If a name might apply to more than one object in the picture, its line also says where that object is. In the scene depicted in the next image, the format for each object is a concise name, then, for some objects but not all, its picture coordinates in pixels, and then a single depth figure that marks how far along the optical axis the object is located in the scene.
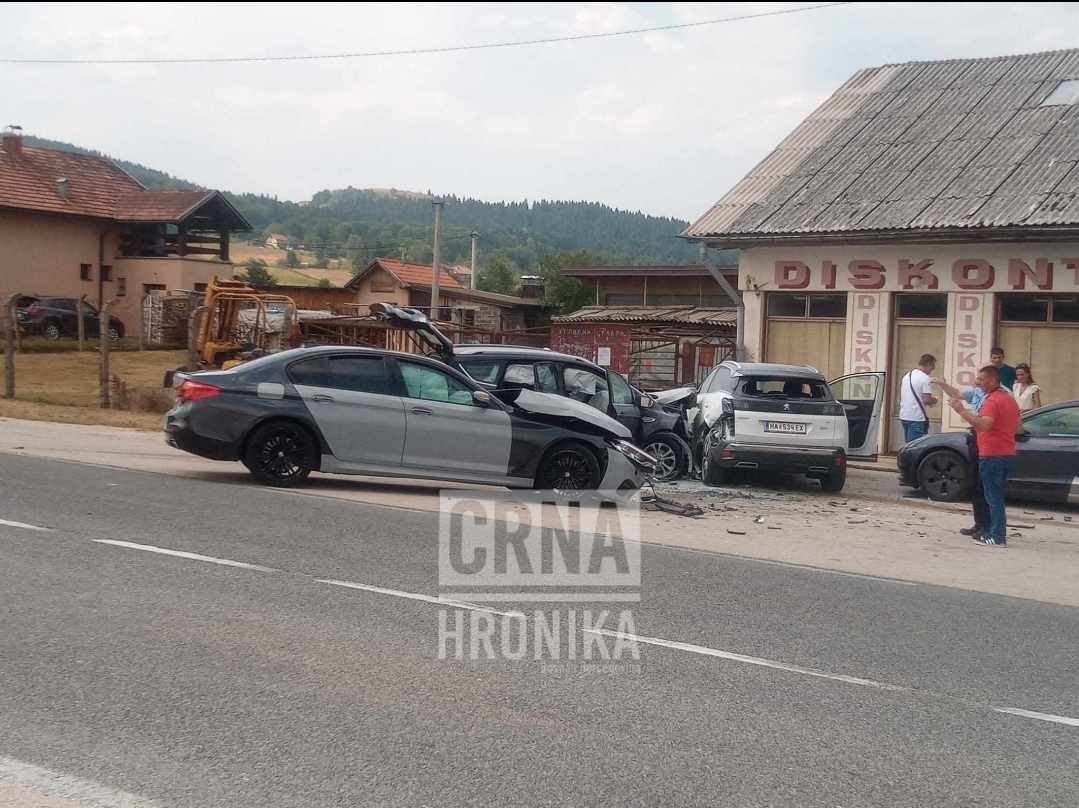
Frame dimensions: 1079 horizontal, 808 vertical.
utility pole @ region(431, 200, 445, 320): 42.44
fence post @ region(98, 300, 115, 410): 20.45
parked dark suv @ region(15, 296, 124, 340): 37.72
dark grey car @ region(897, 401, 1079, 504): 14.10
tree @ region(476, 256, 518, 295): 71.06
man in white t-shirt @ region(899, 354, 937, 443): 16.56
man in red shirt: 11.18
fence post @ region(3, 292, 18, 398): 21.56
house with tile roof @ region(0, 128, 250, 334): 42.28
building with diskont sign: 19.06
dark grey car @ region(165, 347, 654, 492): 12.17
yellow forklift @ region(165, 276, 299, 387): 27.33
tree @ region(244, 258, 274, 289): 61.97
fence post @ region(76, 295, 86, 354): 33.38
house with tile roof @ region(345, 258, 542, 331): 52.46
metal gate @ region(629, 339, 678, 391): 25.75
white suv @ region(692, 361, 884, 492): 14.49
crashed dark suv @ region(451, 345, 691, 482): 14.53
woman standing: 16.33
